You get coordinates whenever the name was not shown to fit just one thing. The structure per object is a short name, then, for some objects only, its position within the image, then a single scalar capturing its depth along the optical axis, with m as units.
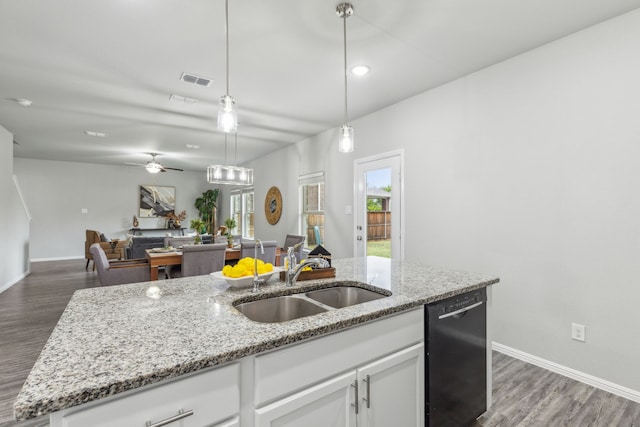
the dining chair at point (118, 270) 3.39
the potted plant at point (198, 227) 4.59
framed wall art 8.82
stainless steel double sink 1.50
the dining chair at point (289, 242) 4.47
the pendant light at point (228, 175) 3.86
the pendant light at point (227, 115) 1.72
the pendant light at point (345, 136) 2.19
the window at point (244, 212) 7.92
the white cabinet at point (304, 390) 0.79
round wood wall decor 6.30
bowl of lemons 1.56
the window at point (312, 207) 5.13
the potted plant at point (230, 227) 4.61
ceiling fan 6.27
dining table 3.60
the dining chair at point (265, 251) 3.91
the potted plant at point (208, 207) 9.43
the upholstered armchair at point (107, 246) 6.36
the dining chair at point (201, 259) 3.56
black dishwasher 1.48
